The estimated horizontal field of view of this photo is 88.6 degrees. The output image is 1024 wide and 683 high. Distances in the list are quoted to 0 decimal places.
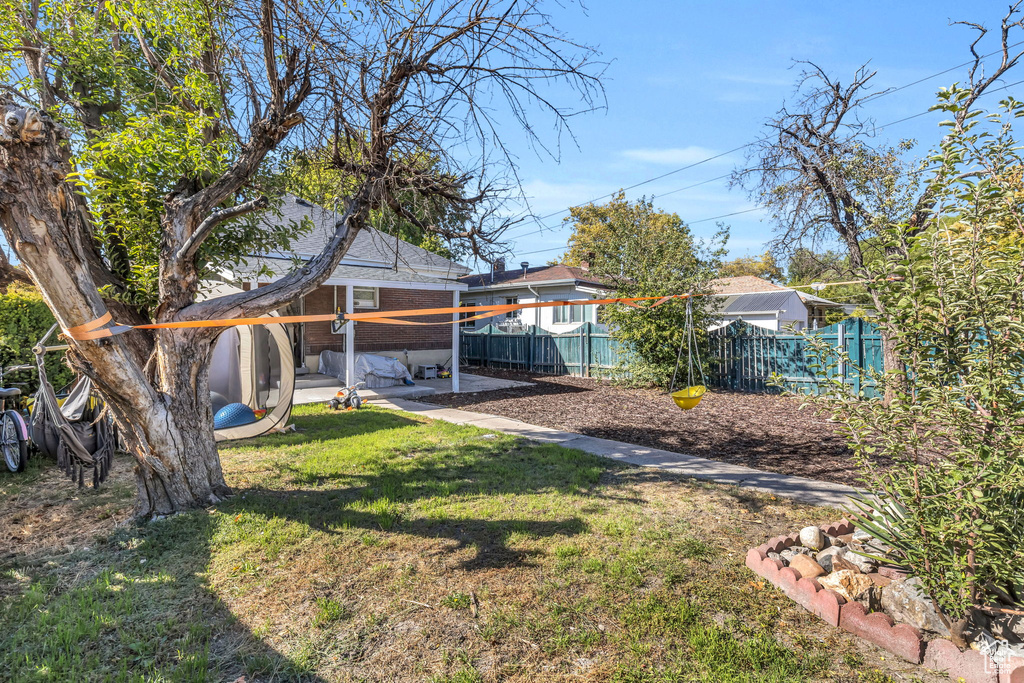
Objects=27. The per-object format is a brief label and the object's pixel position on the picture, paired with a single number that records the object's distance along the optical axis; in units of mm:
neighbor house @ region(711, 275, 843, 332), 22375
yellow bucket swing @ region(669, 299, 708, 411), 6922
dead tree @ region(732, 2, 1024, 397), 8688
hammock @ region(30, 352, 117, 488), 4758
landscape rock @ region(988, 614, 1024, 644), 2420
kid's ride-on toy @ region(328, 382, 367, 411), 10141
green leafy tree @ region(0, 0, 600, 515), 4316
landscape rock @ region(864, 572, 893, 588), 2916
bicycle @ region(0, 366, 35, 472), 5766
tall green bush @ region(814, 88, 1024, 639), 2268
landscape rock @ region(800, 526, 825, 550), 3473
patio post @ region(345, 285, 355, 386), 11297
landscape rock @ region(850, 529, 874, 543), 3355
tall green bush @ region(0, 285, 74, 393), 7590
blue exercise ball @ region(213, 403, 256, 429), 7352
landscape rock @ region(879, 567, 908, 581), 2968
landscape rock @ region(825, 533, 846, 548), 3503
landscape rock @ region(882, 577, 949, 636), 2648
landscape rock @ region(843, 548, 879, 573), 3123
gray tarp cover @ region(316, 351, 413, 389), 12922
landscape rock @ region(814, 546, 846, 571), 3245
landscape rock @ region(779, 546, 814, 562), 3414
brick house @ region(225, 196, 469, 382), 12180
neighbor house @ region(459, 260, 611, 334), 23547
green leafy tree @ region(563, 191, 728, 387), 12617
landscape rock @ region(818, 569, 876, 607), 2886
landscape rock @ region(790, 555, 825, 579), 3168
